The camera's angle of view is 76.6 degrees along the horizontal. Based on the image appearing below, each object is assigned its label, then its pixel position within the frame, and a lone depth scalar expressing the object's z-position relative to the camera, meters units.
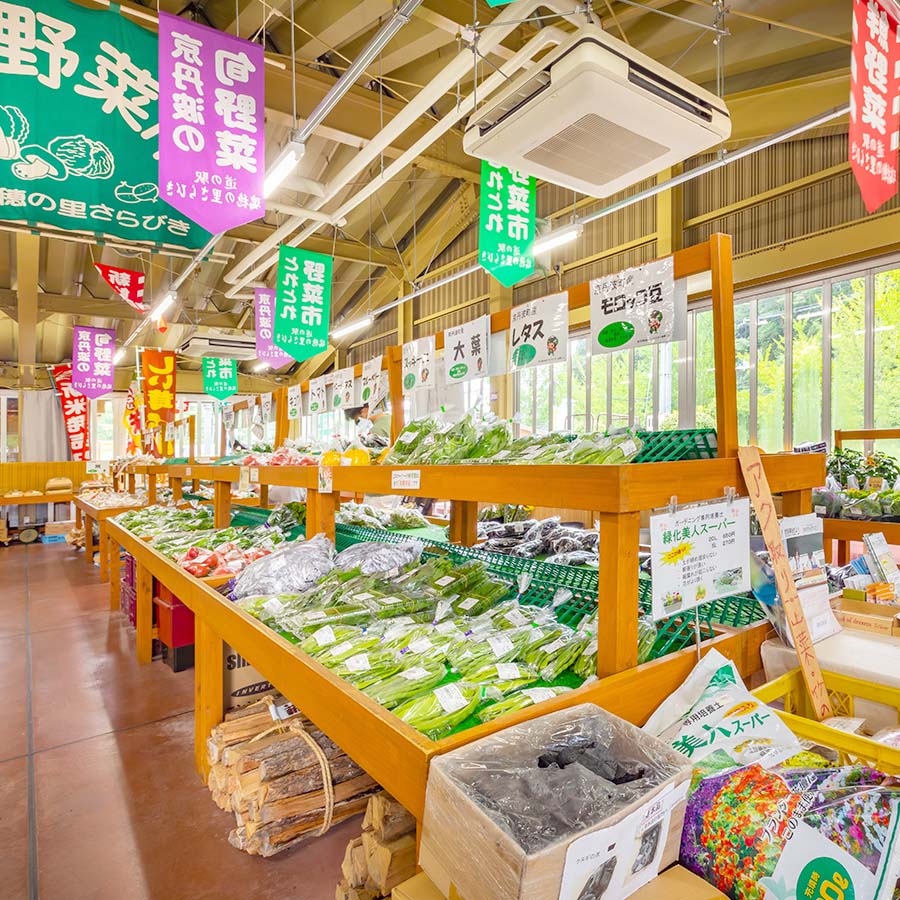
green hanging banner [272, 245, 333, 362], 7.27
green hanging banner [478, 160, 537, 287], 5.15
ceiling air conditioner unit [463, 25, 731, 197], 2.68
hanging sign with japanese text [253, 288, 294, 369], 8.77
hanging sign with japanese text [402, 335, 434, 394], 2.78
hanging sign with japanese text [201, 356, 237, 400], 10.46
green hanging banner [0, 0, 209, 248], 2.87
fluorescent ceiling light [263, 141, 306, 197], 4.67
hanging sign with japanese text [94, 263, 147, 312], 8.16
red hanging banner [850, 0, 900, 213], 2.75
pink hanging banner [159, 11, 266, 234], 3.17
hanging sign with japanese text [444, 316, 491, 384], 2.31
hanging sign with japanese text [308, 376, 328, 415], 3.83
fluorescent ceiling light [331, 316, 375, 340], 10.21
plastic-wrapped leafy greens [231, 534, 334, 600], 2.31
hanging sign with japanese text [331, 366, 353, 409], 3.48
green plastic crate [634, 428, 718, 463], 1.51
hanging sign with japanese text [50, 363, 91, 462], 13.38
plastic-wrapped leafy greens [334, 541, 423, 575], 2.45
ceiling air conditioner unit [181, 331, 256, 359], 14.05
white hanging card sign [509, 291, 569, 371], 1.99
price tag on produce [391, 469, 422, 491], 1.75
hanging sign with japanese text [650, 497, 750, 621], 1.26
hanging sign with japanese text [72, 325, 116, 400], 10.29
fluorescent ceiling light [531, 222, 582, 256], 6.69
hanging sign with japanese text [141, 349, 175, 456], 10.92
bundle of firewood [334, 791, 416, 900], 1.61
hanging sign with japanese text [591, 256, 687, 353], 1.53
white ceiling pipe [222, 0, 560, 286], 4.56
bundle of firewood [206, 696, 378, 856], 2.13
